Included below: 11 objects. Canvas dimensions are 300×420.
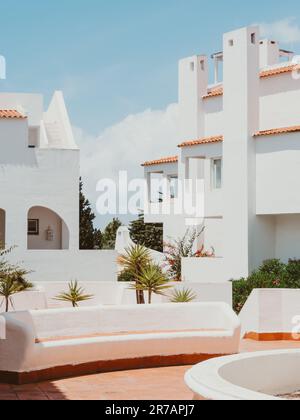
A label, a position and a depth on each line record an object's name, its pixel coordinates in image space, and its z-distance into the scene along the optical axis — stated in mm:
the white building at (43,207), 32062
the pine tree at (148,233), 50531
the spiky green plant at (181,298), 19766
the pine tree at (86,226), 48519
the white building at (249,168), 30078
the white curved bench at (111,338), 12195
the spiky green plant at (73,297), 21266
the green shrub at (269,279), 27625
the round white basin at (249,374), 7738
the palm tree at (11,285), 21734
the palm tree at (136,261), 21422
